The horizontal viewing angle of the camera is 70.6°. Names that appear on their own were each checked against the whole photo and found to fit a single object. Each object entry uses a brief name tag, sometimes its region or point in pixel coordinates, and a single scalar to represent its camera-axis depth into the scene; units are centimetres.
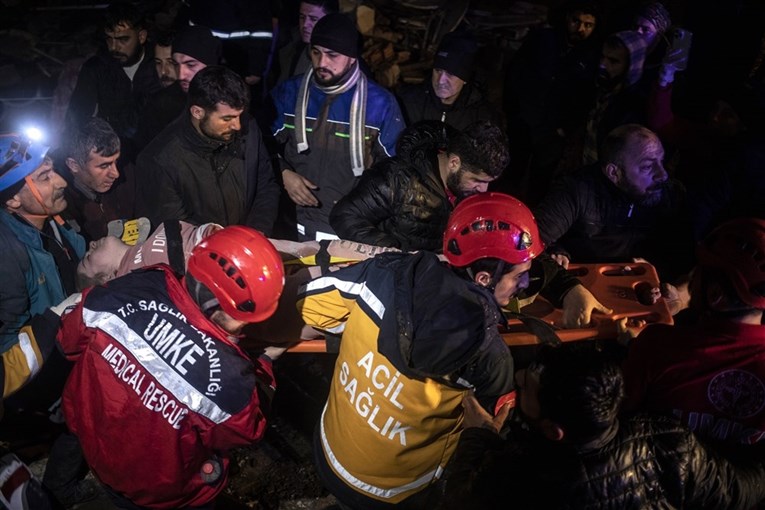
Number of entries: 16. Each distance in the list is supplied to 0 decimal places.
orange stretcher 339
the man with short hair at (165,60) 521
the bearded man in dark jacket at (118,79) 525
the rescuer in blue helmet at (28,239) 330
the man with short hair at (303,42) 558
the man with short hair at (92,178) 412
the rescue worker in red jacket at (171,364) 237
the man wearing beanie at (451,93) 529
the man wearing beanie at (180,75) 471
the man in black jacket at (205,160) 390
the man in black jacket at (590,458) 210
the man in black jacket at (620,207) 411
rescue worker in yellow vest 225
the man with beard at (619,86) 543
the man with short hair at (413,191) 374
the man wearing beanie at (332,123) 465
